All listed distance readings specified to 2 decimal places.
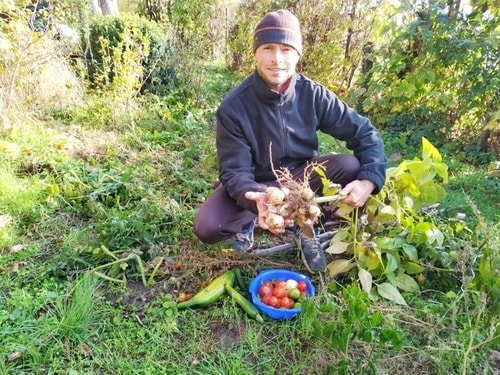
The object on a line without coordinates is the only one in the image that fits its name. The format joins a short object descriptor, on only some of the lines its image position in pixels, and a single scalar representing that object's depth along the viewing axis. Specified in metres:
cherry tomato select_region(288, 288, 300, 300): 1.91
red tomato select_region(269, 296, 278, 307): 1.90
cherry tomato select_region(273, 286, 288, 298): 1.92
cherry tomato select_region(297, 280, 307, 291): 1.98
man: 2.02
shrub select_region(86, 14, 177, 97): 4.38
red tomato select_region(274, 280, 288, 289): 1.95
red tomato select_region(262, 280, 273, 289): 2.01
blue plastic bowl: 1.86
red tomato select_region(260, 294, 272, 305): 1.92
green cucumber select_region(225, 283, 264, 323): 1.89
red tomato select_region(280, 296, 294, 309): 1.89
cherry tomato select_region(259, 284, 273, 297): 1.96
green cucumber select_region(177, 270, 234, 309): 1.95
